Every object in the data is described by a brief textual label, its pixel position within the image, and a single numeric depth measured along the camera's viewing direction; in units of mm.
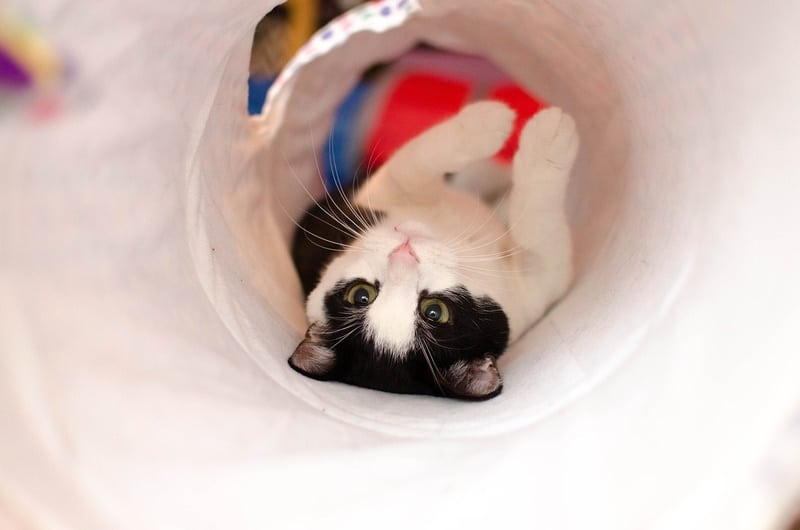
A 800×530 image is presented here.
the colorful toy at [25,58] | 252
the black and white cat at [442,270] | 388
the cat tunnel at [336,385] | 263
